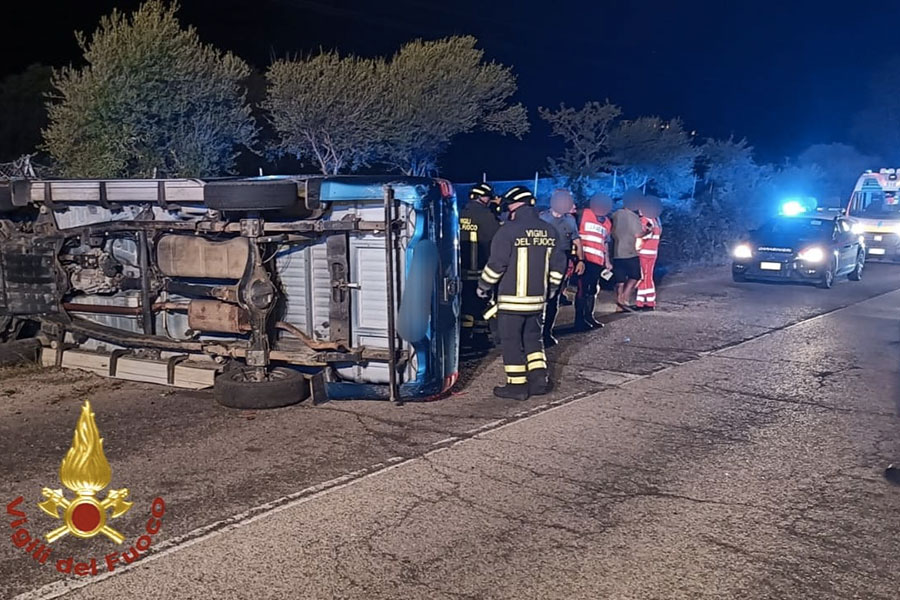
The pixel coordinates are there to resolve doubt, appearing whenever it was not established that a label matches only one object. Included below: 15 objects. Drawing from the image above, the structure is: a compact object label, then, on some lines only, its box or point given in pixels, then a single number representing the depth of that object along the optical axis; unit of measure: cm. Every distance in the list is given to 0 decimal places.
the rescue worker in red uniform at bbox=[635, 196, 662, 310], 1243
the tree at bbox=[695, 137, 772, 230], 2206
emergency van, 2084
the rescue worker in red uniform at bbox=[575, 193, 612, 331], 1106
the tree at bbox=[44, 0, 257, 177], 1461
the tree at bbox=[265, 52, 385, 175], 1945
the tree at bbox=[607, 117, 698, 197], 2561
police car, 1582
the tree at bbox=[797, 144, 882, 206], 3612
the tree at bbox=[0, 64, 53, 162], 2253
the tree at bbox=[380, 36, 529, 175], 2120
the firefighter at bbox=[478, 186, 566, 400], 730
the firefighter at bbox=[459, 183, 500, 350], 909
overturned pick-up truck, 689
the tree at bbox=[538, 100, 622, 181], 2459
